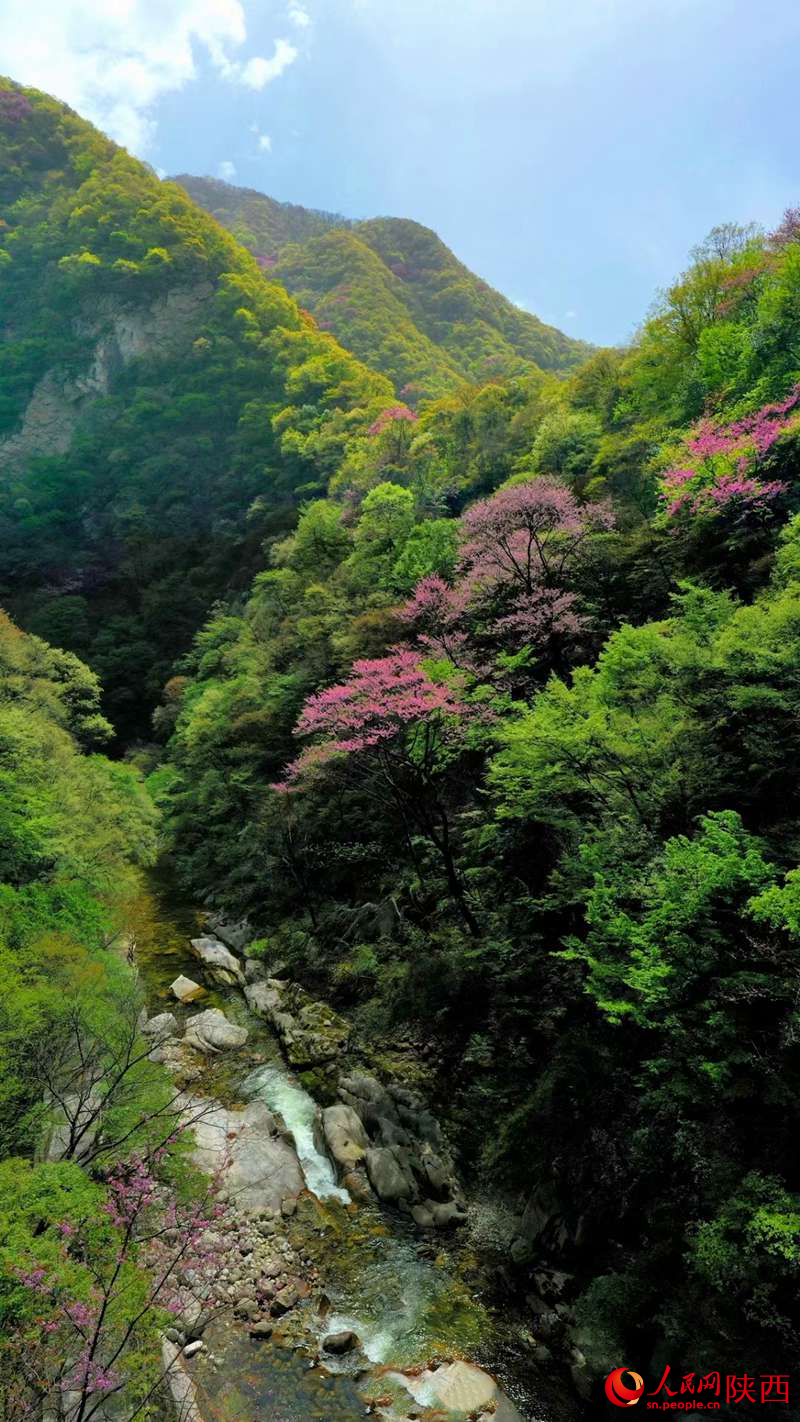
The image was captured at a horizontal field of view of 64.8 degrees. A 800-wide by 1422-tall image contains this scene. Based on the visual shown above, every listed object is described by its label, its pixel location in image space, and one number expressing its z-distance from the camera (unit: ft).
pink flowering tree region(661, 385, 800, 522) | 49.24
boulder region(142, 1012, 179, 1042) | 51.24
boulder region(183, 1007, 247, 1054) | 52.24
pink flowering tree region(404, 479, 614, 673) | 56.44
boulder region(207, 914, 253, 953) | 71.77
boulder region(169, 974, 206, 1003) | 60.12
